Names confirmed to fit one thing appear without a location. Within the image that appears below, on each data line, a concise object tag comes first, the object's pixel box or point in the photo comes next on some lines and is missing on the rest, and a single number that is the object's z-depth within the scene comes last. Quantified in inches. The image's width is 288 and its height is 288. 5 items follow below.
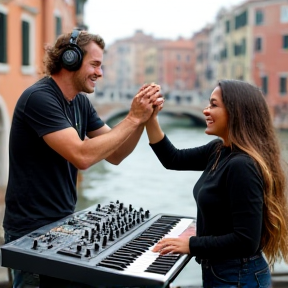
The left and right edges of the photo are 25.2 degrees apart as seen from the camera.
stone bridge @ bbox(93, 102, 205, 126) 1195.3
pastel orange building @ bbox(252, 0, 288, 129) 1408.7
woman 69.2
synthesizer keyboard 63.6
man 78.5
